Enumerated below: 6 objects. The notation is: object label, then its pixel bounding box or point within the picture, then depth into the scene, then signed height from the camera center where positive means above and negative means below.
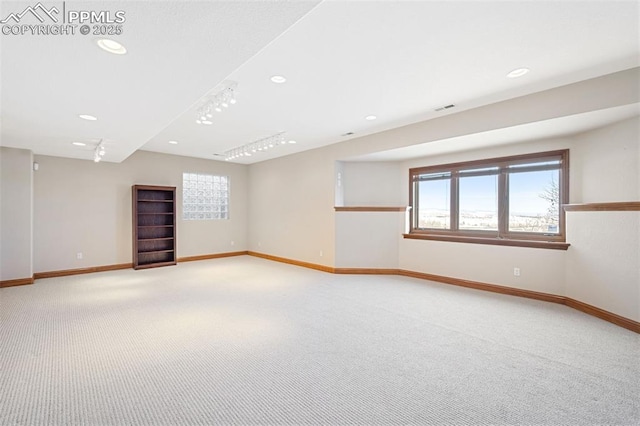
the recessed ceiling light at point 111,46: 1.78 +1.06
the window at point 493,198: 4.27 +0.25
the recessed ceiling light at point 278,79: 2.89 +1.36
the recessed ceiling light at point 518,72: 2.79 +1.38
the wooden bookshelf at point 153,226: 6.18 -0.28
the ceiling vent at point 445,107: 3.70 +1.38
